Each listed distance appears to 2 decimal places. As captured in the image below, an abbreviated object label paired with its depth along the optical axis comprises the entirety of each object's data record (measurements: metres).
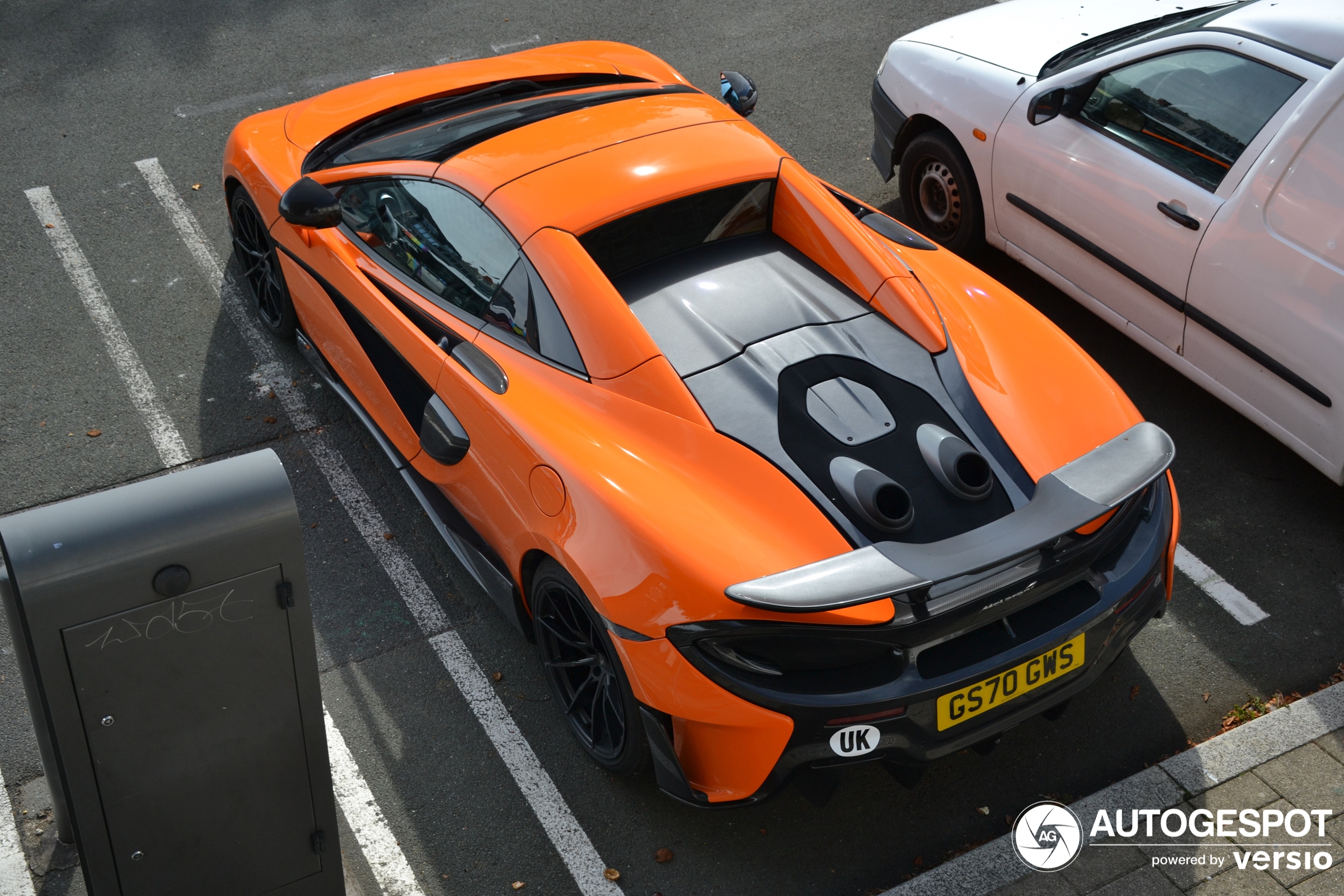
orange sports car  3.00
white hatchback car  4.39
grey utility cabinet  2.30
